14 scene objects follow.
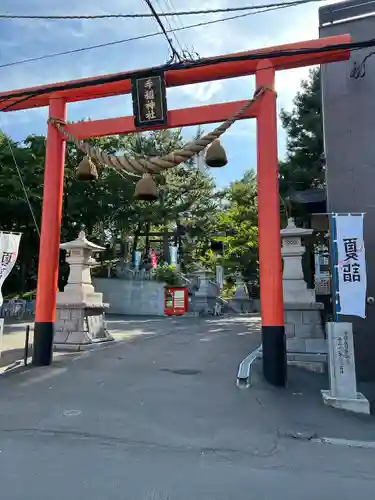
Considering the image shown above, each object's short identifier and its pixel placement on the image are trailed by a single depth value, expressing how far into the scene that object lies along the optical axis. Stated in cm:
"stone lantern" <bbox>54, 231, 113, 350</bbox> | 1099
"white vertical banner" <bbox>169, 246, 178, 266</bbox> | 2991
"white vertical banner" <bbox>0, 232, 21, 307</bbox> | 818
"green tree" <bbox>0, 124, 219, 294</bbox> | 2214
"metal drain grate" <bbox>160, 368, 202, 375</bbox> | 831
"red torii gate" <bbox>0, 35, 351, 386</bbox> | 738
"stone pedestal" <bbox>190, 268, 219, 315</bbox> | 2538
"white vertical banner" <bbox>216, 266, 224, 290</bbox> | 2920
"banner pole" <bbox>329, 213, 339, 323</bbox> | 701
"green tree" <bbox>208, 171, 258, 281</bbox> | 2840
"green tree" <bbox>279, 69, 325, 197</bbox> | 1670
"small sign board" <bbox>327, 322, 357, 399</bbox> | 646
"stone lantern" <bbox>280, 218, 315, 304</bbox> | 927
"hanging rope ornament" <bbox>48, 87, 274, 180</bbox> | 751
